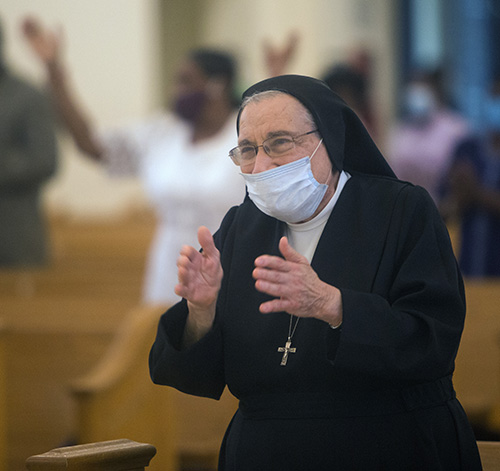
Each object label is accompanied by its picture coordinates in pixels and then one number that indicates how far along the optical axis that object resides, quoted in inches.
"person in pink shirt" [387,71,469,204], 547.8
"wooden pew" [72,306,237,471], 322.0
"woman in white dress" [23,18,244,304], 360.2
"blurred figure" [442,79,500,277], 430.9
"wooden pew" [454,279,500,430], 379.9
